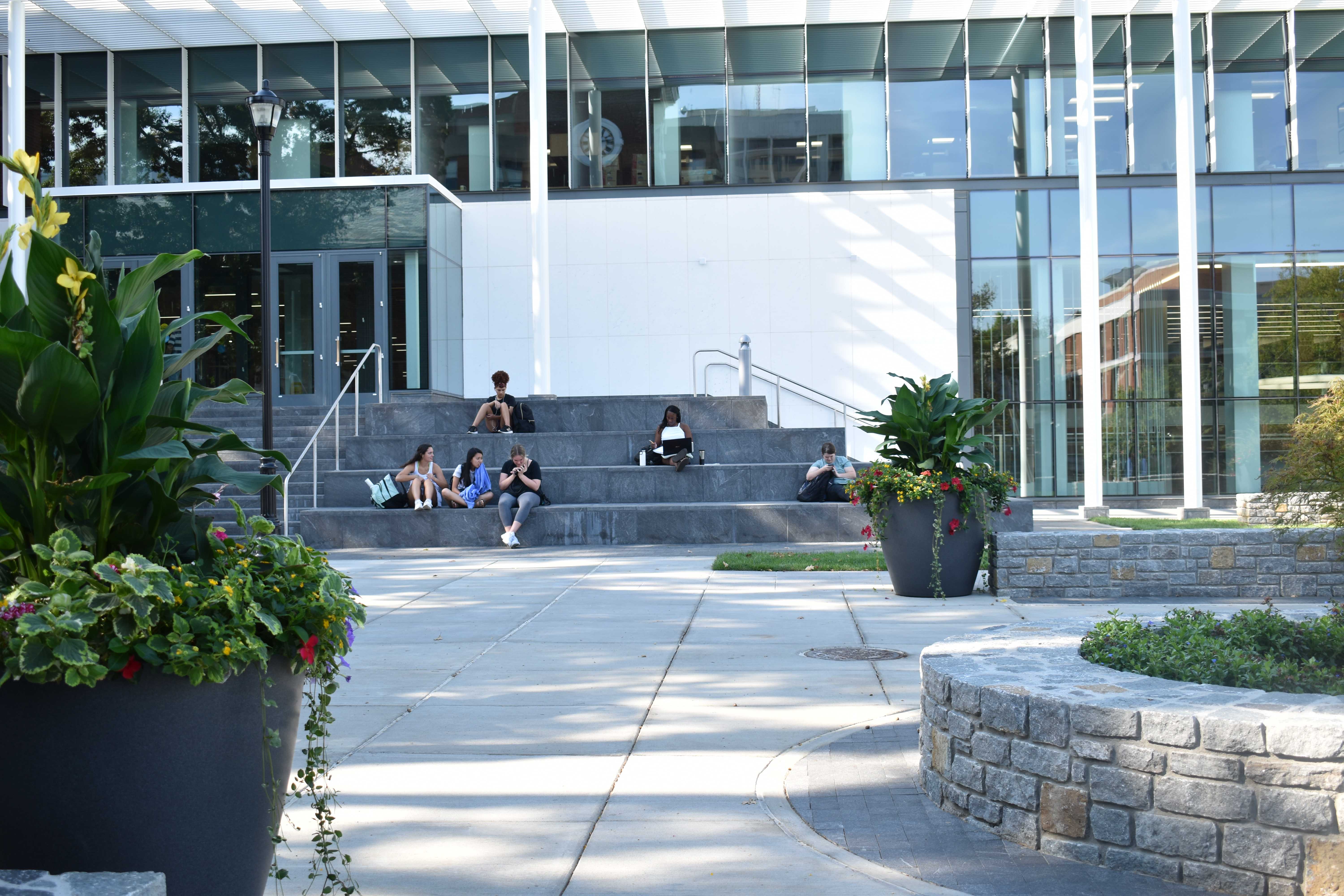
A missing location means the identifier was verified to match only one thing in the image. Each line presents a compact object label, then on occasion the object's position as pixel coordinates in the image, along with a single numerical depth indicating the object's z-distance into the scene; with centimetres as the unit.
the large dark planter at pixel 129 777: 283
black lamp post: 1469
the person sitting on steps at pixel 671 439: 1842
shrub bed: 443
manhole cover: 791
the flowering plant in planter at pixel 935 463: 1052
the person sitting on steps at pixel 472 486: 1698
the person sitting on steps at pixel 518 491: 1644
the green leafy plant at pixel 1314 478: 1032
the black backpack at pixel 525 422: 1995
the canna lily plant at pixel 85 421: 298
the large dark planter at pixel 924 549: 1062
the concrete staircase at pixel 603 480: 1681
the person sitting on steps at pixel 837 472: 1734
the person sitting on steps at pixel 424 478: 1695
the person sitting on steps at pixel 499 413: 1988
